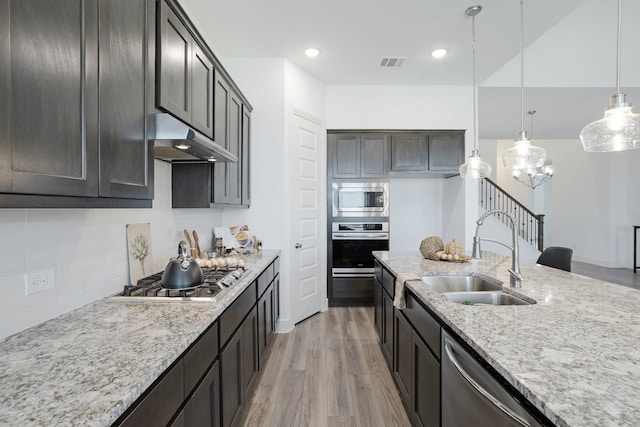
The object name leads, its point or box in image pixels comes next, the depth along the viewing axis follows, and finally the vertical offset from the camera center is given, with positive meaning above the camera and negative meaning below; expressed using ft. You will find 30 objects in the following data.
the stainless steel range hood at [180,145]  5.06 +1.25
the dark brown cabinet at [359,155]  14.51 +2.61
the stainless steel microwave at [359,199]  14.48 +0.57
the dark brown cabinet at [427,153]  14.62 +2.70
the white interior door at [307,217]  12.30 -0.22
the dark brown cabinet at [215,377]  3.23 -2.33
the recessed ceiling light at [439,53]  11.30 +5.77
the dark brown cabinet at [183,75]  5.38 +2.70
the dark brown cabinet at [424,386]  4.93 -2.99
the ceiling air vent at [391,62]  11.96 +5.82
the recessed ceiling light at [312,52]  11.22 +5.77
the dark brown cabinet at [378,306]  9.87 -3.11
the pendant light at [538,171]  17.26 +3.07
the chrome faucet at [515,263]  5.98 -1.01
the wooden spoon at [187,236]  8.70 -0.70
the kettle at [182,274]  5.66 -1.13
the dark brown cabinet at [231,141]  8.25 +2.09
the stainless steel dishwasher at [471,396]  2.96 -1.99
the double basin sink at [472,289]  5.98 -1.67
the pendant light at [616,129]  4.67 +1.28
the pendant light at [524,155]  7.98 +1.44
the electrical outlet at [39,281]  4.13 -0.94
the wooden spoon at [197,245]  8.89 -0.95
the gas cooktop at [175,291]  5.28 -1.40
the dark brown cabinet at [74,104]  2.71 +1.15
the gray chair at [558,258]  9.78 -1.48
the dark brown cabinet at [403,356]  6.48 -3.25
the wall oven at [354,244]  14.48 -1.50
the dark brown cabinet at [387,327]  8.25 -3.22
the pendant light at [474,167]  9.04 +1.29
